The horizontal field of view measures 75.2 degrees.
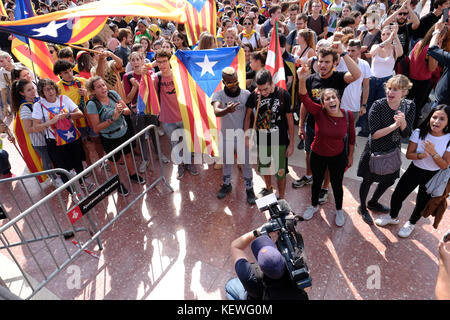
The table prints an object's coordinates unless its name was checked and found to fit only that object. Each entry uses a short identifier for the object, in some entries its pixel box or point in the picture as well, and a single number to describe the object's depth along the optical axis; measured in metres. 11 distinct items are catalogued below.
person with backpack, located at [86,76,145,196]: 4.12
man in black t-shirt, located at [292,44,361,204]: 3.62
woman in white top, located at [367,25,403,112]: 4.97
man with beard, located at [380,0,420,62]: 5.59
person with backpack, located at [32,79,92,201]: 4.10
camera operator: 1.96
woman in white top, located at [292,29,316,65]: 5.04
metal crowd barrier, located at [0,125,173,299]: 3.37
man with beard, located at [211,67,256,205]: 3.71
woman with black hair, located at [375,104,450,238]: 3.05
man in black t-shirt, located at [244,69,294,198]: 3.62
